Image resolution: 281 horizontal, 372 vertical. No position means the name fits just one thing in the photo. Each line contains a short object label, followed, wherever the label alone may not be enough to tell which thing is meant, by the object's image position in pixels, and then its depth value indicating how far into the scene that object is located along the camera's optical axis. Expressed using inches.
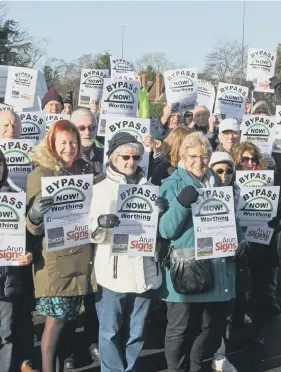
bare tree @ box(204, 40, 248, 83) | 1740.9
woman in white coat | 177.6
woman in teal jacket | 182.7
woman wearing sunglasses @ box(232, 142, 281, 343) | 227.9
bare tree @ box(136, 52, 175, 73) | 2035.8
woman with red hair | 175.9
